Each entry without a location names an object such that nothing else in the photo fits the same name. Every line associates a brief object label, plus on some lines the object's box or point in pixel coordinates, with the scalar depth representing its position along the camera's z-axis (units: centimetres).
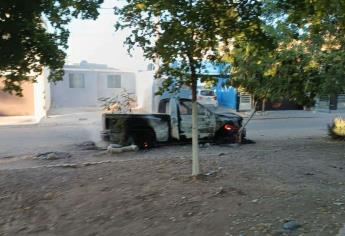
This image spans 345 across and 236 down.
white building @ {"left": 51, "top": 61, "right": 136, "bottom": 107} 3856
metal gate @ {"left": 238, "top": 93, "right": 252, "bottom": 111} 3353
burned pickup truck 1426
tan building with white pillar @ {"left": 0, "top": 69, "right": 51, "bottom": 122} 2945
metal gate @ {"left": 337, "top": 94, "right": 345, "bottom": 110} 3644
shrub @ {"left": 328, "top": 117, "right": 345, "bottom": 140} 1641
